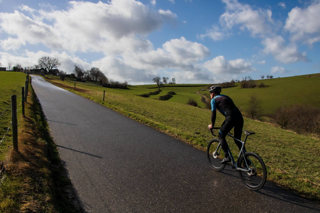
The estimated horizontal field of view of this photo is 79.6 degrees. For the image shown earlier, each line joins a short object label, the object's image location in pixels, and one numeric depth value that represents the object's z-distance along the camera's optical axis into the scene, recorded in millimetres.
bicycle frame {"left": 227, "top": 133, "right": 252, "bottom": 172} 4611
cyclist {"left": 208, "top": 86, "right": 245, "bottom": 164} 4863
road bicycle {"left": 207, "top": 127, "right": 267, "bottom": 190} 4333
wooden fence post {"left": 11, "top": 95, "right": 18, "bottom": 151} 5035
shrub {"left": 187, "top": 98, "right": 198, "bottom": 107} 47844
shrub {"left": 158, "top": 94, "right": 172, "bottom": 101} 61419
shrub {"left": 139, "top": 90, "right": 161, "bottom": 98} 64438
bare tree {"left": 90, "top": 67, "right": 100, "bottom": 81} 111750
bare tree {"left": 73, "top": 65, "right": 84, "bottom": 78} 110000
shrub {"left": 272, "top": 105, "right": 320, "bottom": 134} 27778
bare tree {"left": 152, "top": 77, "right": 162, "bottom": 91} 96000
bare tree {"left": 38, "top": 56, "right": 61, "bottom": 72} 109250
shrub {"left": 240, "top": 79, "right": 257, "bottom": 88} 78569
